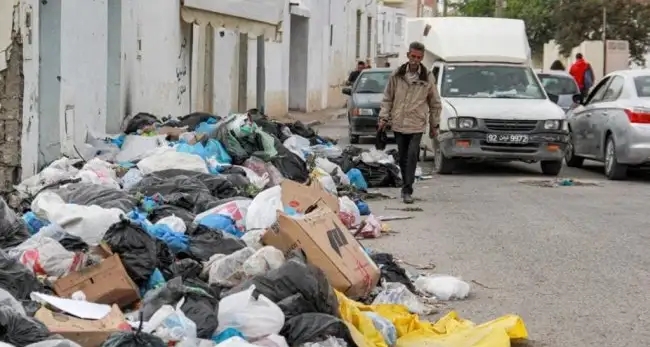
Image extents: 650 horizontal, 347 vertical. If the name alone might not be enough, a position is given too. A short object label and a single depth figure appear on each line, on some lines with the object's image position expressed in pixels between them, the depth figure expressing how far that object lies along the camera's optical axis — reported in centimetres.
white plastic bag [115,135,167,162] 2078
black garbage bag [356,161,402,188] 2374
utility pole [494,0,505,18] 6254
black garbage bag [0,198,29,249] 1192
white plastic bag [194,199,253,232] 1423
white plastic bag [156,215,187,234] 1296
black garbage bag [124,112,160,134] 2469
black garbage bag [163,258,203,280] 1109
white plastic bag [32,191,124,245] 1267
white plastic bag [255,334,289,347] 903
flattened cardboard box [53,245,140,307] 1022
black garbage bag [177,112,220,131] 2469
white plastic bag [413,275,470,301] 1249
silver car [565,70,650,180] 2466
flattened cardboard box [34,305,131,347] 845
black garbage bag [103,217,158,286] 1092
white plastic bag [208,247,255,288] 1083
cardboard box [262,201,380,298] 1159
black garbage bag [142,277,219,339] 919
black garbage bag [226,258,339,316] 988
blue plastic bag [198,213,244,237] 1382
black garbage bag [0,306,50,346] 807
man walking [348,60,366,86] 5059
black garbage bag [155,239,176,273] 1120
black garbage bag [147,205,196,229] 1414
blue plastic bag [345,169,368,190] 2243
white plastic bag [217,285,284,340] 922
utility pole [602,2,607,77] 6427
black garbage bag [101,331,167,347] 798
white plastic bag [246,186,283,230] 1409
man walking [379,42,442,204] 2078
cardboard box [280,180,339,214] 1521
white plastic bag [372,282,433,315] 1157
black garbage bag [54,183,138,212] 1437
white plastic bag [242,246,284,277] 1078
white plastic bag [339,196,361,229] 1690
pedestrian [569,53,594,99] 4336
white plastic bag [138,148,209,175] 1854
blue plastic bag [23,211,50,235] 1280
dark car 3592
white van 2587
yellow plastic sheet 993
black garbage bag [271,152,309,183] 2087
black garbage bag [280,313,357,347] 932
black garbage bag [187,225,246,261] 1199
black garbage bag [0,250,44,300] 995
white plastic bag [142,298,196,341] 872
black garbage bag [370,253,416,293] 1274
